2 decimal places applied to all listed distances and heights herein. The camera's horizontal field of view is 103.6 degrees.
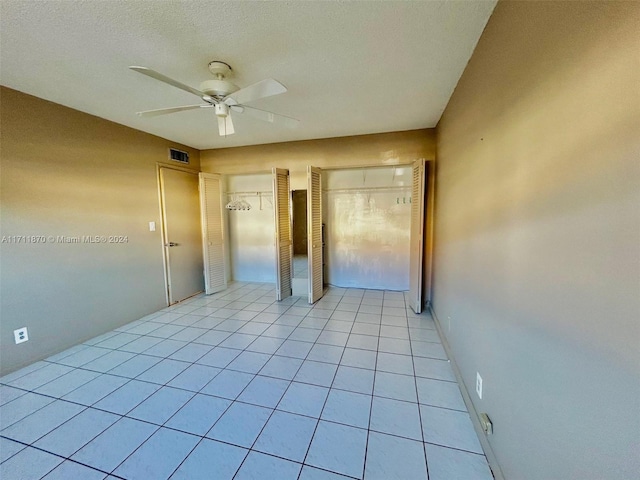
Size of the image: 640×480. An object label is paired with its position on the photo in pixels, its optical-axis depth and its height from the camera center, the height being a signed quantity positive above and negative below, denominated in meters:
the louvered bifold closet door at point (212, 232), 4.40 -0.28
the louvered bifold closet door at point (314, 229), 3.83 -0.21
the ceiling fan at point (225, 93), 1.71 +0.90
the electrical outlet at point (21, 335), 2.35 -1.09
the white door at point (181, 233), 3.90 -0.26
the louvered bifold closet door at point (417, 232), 3.37 -0.24
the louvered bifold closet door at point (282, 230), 3.93 -0.24
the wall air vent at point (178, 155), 4.00 +1.01
